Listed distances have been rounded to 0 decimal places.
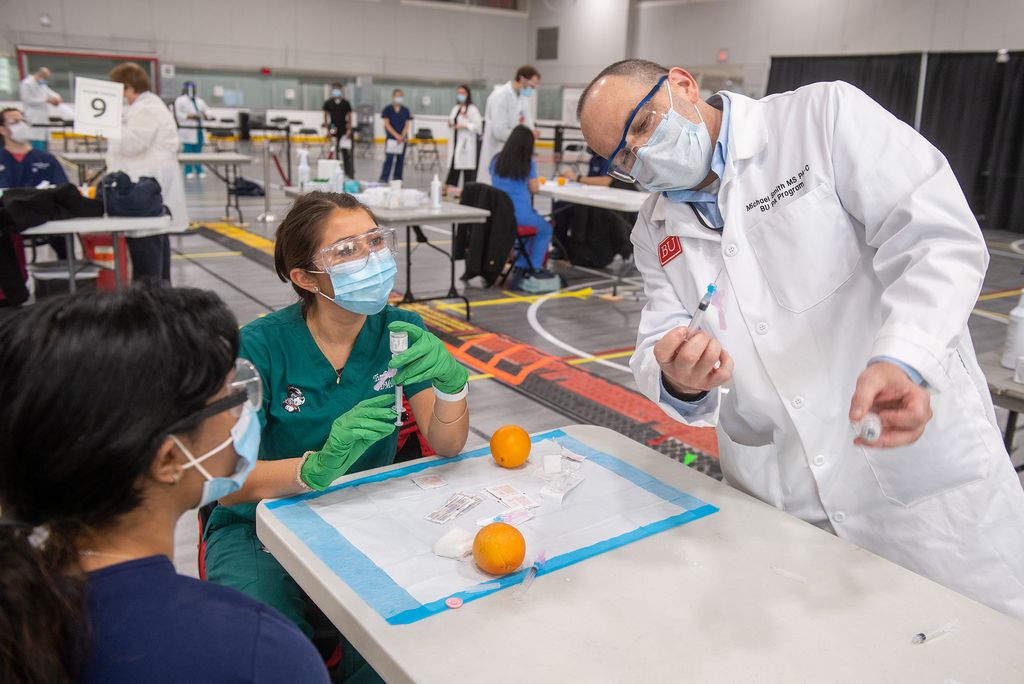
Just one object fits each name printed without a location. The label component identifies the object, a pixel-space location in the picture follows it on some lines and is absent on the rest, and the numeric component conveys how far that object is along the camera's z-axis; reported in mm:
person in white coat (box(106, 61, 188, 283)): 6820
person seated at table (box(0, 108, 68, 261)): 6832
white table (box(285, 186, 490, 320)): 6133
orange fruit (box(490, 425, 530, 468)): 1890
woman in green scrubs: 1785
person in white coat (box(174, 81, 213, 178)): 16188
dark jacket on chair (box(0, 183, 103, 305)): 5445
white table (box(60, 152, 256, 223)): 9458
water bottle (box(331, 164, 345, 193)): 6879
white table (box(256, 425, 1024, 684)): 1202
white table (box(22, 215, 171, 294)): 5488
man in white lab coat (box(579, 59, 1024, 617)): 1526
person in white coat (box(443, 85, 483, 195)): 11484
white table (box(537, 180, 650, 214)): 7009
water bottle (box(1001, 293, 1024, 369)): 2957
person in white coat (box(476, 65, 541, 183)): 9719
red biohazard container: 7035
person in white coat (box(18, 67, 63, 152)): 13760
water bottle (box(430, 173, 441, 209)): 6632
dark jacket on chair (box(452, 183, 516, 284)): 7203
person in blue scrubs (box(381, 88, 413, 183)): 15180
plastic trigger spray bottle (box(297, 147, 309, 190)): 7248
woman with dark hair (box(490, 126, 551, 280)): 7523
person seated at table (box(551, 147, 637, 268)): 8609
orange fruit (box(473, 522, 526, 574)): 1405
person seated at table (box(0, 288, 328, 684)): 910
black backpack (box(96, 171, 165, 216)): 5895
